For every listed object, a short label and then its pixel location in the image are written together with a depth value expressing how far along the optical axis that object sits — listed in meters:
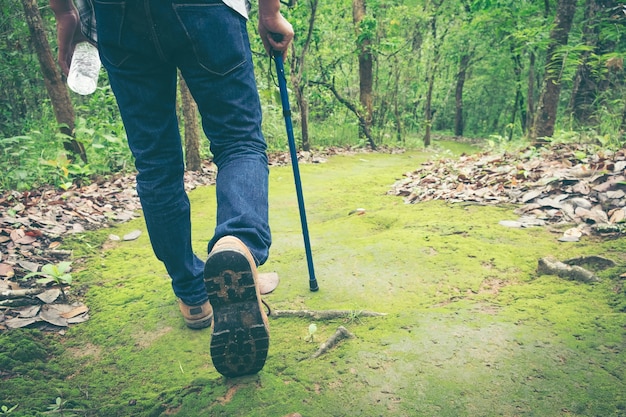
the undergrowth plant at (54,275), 1.94
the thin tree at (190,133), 5.10
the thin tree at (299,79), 7.23
